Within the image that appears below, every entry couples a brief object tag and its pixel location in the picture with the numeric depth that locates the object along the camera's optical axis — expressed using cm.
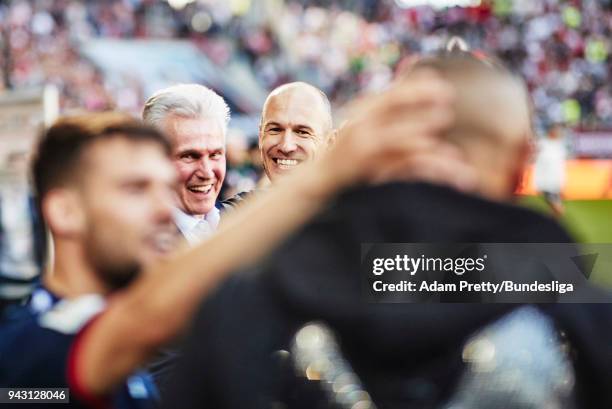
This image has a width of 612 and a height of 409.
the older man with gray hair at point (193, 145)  941
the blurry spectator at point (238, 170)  1266
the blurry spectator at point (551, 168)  2026
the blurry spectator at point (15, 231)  980
